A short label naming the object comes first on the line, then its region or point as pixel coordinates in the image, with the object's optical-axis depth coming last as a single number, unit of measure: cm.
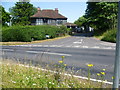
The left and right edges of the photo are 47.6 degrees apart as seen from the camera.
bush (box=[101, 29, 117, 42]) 1389
